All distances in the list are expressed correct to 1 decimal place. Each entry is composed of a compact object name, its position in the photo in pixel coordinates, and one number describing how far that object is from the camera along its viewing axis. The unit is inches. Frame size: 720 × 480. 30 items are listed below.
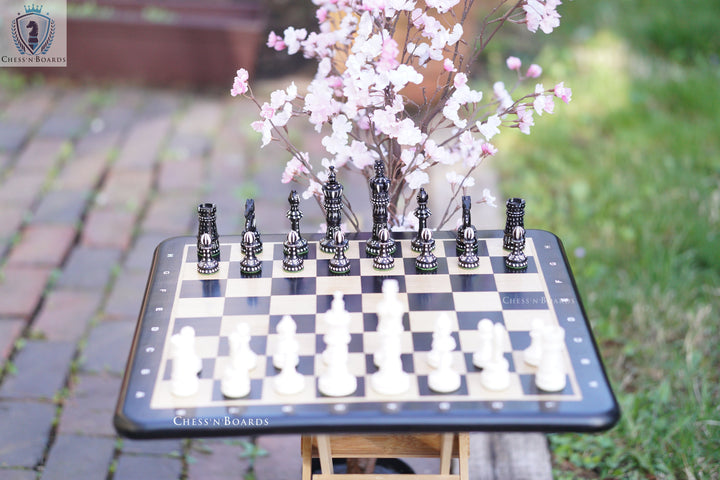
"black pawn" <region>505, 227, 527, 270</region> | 85.0
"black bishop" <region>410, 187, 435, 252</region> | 87.8
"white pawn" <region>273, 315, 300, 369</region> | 68.8
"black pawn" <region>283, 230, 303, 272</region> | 84.2
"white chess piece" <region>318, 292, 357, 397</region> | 68.2
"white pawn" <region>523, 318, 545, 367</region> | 70.7
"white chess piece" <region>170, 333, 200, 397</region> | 67.9
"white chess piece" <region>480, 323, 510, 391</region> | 68.4
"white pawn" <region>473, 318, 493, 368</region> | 69.8
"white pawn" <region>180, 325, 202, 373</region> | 68.7
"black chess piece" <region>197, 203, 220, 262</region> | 85.6
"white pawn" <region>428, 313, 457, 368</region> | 68.9
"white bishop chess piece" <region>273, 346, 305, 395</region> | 68.0
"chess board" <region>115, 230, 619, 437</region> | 66.1
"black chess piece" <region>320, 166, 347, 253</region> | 86.7
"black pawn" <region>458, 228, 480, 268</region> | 85.1
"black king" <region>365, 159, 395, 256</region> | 85.2
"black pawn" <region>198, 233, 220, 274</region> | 84.3
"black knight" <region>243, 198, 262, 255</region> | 87.1
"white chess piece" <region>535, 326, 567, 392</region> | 68.1
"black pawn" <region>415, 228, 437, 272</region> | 84.6
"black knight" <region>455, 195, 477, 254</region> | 86.4
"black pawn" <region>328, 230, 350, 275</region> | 84.0
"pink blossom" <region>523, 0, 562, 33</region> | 87.4
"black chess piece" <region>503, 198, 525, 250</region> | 87.0
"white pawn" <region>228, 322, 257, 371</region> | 68.6
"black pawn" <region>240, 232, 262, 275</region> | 84.1
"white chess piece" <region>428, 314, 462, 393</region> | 68.4
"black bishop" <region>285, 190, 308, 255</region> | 87.2
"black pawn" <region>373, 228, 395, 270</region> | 84.7
